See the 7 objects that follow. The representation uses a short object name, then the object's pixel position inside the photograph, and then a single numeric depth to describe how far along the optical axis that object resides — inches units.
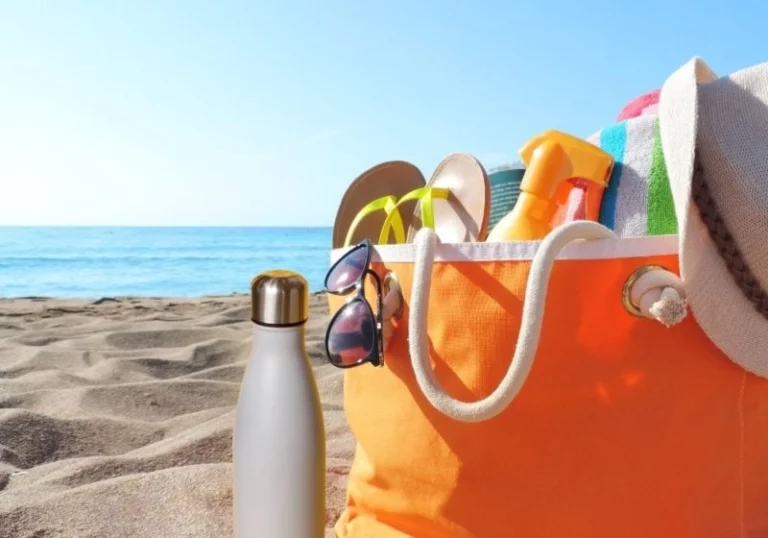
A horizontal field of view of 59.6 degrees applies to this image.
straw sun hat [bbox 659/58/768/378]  24.6
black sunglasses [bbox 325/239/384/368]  28.9
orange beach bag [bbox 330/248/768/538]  25.7
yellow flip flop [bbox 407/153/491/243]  34.2
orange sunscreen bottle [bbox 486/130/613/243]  29.5
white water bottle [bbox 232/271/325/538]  28.2
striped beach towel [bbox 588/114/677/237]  27.9
